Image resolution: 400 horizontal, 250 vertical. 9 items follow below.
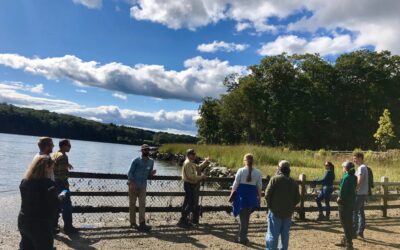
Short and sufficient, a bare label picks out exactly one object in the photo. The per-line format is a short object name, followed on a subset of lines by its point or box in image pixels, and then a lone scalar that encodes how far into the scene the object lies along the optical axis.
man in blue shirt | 10.54
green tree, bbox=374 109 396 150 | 49.62
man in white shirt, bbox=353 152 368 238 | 10.75
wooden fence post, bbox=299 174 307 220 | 13.80
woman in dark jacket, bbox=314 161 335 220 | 14.18
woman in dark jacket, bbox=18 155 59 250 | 5.48
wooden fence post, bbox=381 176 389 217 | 15.31
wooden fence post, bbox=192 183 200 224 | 11.84
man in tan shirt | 11.22
